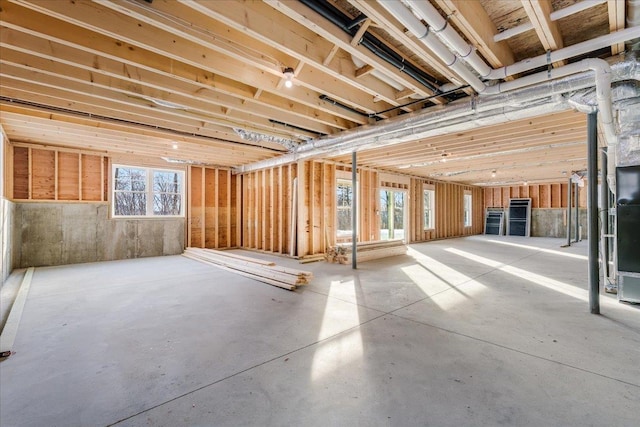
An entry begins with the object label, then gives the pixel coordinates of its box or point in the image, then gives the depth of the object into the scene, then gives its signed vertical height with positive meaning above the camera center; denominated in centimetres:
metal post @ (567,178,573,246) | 941 -42
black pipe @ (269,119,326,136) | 507 +163
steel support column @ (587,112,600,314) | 321 +4
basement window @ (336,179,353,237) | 1038 +11
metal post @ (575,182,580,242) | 991 +21
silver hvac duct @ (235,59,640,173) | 289 +131
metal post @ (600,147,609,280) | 444 +1
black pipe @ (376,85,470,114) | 344 +152
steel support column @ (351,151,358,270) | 590 -3
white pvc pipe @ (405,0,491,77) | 187 +136
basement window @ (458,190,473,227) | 1376 +32
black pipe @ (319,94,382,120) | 400 +164
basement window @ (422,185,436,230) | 1156 +32
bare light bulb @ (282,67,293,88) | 293 +145
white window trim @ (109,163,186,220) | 712 +62
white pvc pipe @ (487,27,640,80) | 230 +145
